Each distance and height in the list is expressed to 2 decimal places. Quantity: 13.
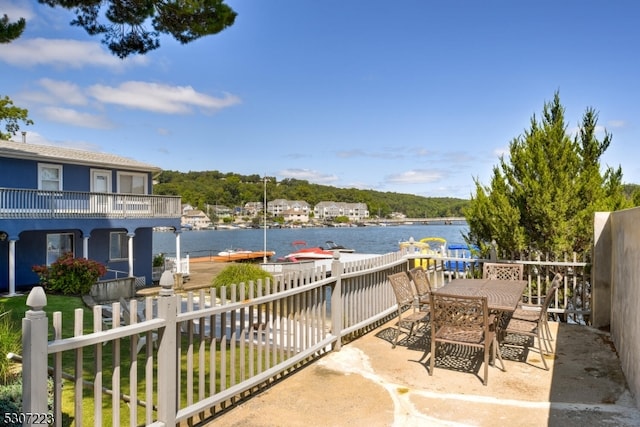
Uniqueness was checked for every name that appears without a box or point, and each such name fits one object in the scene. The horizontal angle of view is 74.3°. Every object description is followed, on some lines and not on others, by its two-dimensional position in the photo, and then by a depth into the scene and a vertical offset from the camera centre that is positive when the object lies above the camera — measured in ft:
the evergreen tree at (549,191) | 28.76 +1.81
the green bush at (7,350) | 15.28 -5.44
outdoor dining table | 17.81 -3.75
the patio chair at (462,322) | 16.32 -4.27
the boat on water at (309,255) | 90.87 -8.88
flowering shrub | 50.47 -7.69
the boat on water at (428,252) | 29.94 -2.71
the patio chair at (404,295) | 21.03 -4.25
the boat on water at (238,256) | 114.34 -11.82
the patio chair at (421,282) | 22.33 -3.71
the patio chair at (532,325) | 18.25 -4.95
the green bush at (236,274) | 40.86 -6.04
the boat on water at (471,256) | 30.01 -3.05
